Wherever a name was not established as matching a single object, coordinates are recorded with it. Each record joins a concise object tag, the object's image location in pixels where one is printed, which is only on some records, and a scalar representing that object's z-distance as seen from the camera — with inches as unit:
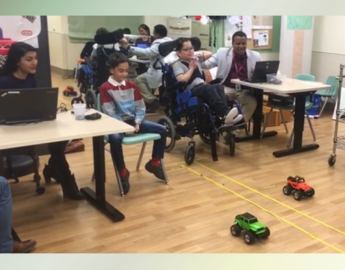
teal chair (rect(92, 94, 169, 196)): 141.9
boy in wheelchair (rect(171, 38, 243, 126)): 175.2
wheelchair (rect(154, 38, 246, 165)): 174.7
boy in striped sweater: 145.8
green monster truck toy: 114.7
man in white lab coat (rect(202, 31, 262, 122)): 199.6
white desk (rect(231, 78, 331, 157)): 177.6
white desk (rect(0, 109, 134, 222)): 109.7
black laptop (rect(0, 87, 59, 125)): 117.3
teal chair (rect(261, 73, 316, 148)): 198.7
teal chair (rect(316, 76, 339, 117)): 251.5
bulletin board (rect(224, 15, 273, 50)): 261.7
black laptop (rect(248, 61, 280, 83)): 189.9
